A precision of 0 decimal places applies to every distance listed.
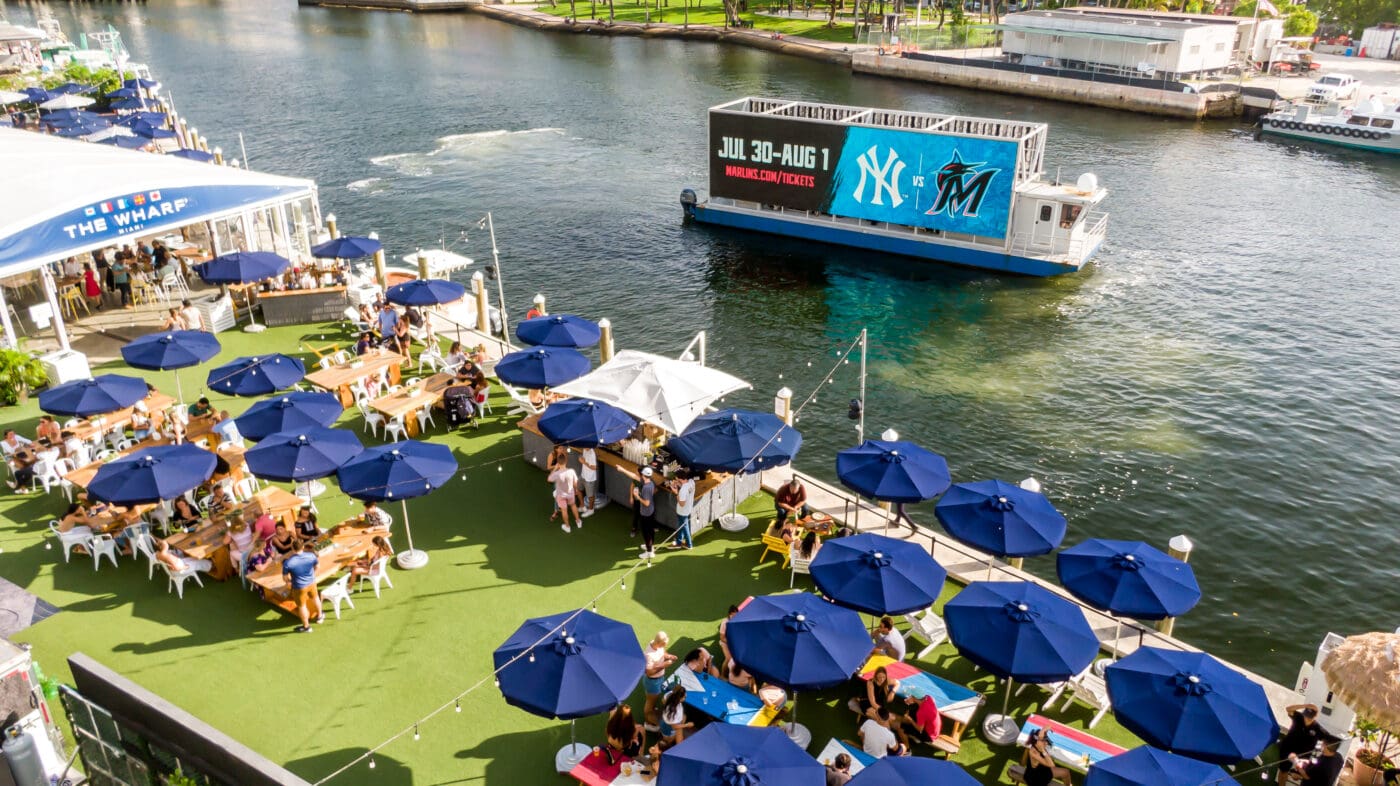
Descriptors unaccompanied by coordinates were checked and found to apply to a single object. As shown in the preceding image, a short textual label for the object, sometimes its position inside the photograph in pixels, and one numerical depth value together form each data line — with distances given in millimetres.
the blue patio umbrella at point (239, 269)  27625
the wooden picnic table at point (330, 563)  16906
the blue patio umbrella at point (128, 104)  60812
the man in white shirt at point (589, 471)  19844
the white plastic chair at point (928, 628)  16422
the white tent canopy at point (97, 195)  25234
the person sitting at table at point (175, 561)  17328
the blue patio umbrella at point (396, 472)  17062
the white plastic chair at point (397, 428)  22500
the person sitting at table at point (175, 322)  26808
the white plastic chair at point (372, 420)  23031
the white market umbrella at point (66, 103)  55188
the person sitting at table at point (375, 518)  18281
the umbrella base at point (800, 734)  14109
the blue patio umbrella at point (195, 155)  42000
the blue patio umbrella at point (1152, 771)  11312
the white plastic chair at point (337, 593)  16922
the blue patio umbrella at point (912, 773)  10953
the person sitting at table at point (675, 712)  13656
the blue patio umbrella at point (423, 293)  26078
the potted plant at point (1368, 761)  13484
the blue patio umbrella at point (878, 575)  14500
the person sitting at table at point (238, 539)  17562
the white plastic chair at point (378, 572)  17312
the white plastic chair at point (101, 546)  18156
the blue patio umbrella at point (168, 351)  21766
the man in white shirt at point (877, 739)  13477
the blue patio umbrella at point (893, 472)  17375
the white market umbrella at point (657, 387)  19516
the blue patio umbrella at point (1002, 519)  16172
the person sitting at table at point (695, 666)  14633
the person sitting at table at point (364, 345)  26078
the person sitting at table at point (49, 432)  21000
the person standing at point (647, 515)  18531
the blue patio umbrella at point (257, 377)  21172
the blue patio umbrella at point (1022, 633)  13141
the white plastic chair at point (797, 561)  17766
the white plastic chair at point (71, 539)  18250
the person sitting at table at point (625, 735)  13430
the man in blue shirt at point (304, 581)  16234
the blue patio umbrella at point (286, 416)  19438
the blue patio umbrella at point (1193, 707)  12070
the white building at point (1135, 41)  75438
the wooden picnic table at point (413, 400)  22594
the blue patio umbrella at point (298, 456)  17594
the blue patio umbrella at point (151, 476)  16906
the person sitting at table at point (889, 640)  15562
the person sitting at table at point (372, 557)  17406
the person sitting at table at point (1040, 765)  13078
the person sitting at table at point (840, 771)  12586
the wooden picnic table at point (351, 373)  23922
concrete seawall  73125
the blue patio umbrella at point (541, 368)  21234
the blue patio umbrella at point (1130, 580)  14805
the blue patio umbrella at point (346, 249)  30094
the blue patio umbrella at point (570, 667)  12406
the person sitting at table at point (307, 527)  17812
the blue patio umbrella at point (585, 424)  18828
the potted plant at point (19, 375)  24375
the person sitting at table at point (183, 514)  18641
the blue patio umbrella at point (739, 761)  11023
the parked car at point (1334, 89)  69438
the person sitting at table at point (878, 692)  14227
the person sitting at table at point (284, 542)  17625
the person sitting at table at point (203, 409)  22344
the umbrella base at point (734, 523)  19672
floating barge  40062
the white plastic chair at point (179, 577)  17391
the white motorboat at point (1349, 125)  62094
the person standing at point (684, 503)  18484
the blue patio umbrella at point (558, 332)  23688
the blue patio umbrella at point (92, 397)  19859
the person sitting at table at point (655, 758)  13116
